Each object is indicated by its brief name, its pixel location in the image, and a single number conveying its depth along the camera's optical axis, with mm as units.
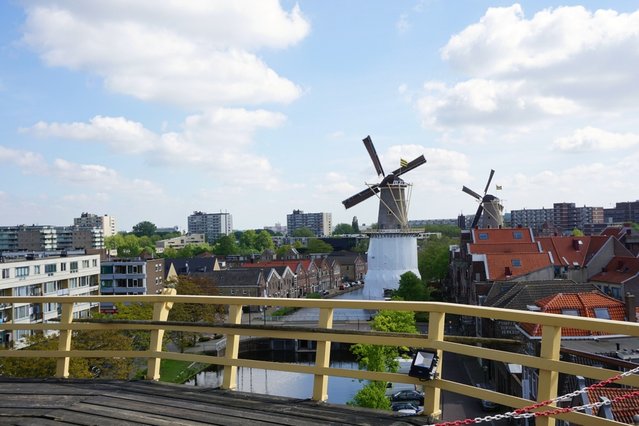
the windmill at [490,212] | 82062
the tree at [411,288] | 59469
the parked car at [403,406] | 30547
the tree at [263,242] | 173500
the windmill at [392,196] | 66125
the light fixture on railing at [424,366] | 4750
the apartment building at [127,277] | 67688
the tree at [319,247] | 147375
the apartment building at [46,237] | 178875
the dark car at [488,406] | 24984
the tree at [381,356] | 27500
